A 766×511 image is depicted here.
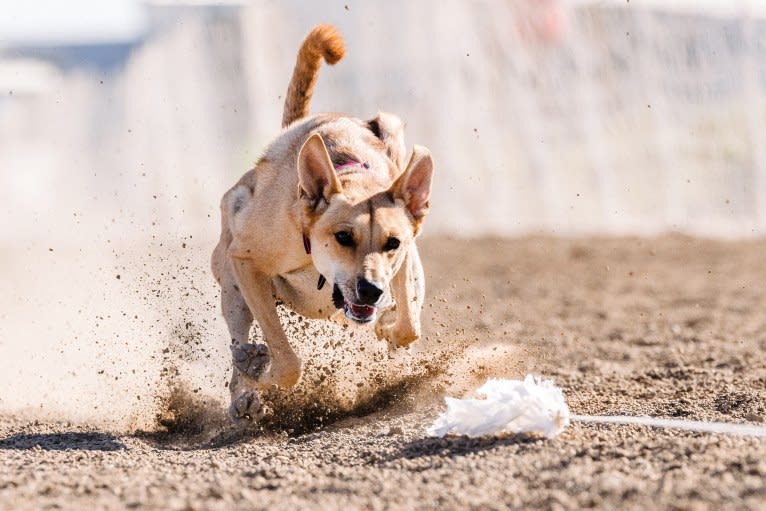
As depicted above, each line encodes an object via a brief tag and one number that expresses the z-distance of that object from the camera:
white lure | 9.02
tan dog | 10.23
